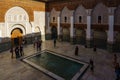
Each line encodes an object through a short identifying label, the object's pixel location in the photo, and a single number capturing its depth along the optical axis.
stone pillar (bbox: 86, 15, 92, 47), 17.86
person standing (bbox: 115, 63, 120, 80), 8.91
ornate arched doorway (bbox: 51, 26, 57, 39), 23.98
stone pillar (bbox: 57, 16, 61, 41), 22.05
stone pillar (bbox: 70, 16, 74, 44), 19.90
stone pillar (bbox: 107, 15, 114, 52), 15.54
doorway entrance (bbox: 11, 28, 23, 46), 18.47
